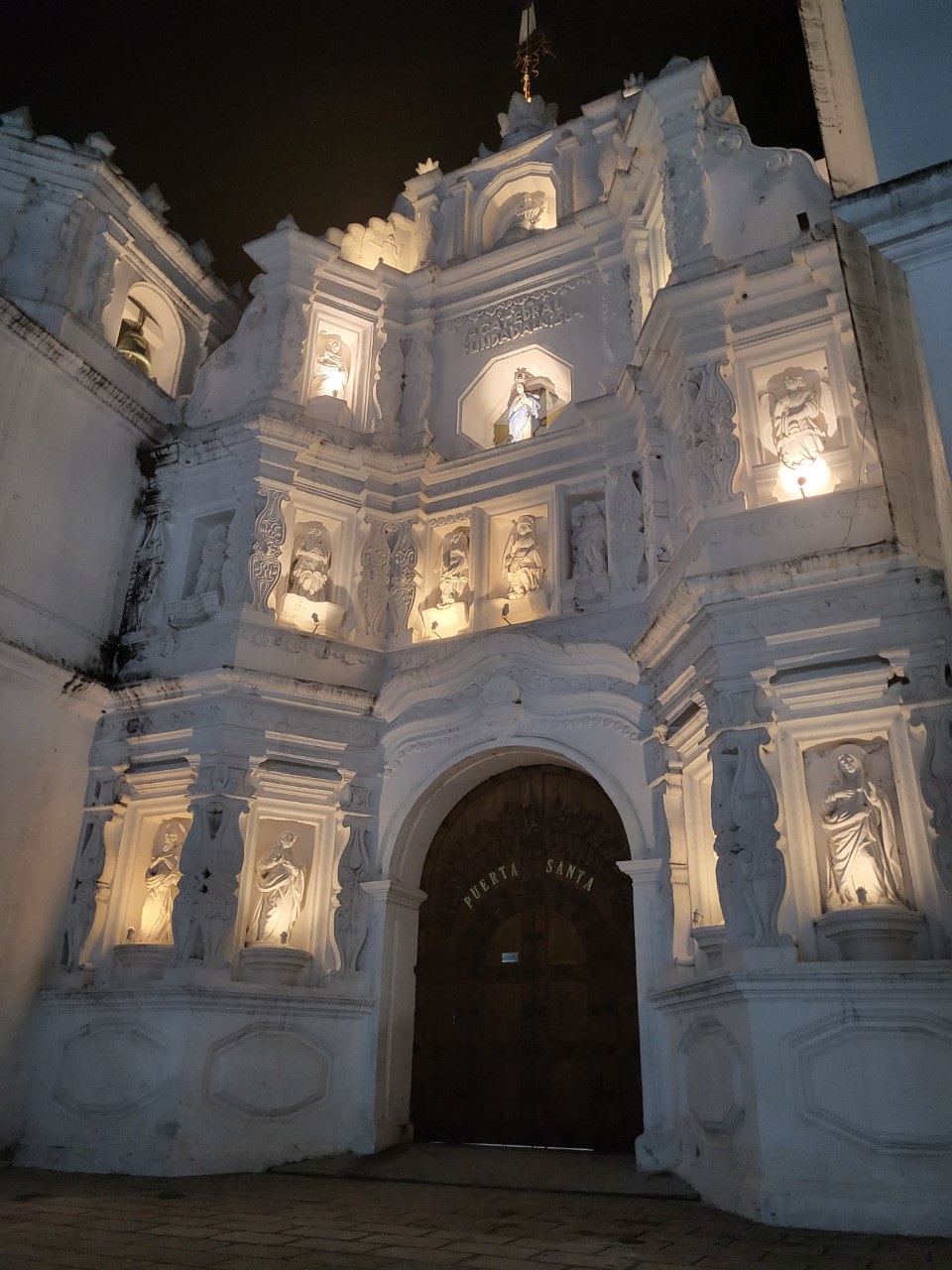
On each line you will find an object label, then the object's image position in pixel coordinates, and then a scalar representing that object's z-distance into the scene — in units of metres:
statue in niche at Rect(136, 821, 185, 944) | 9.41
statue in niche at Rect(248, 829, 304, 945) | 9.27
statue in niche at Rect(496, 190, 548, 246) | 13.30
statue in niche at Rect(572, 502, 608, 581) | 10.17
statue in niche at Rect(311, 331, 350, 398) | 12.41
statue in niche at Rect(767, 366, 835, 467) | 8.35
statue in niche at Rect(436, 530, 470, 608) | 11.03
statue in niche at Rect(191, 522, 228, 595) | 10.74
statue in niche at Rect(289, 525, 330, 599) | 10.73
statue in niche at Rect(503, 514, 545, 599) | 10.60
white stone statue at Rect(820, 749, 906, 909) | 6.75
